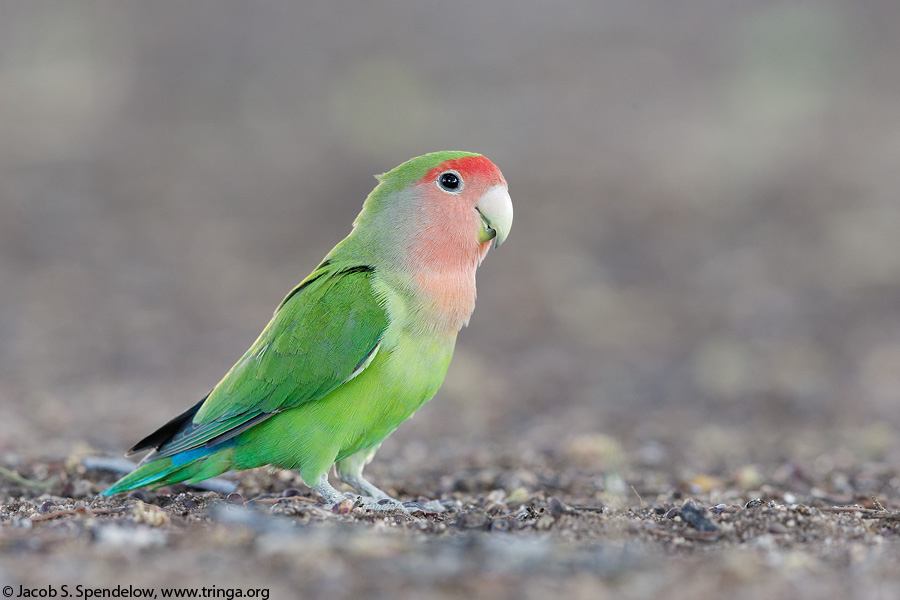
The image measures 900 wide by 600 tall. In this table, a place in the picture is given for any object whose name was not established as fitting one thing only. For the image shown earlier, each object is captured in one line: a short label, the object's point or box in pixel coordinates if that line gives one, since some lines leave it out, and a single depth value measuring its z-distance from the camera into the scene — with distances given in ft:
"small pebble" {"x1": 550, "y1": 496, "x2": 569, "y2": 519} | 25.96
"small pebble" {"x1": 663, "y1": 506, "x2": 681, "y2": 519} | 27.07
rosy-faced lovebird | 30.55
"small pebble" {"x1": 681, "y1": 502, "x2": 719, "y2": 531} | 24.84
